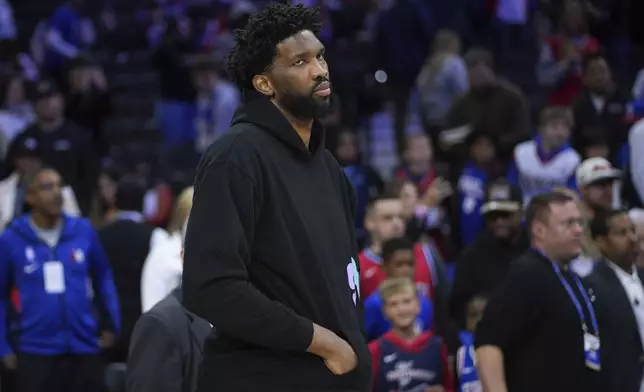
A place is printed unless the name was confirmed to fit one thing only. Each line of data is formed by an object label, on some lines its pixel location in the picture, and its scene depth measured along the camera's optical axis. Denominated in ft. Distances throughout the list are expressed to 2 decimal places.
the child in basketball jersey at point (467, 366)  50.60
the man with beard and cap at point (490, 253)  60.39
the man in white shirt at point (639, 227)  57.11
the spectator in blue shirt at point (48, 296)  59.52
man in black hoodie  24.57
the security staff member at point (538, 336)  40.86
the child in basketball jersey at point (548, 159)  74.18
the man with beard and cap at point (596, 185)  63.16
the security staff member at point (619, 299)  45.27
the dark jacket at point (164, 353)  32.83
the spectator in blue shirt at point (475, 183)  74.95
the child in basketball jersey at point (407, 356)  49.19
